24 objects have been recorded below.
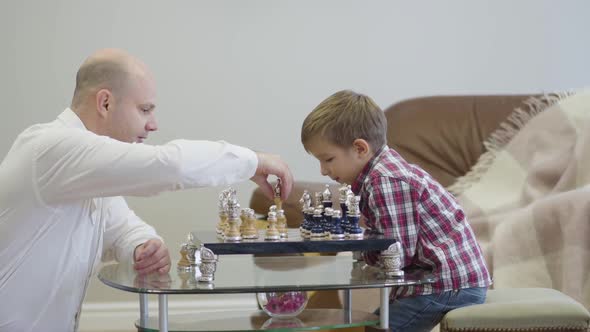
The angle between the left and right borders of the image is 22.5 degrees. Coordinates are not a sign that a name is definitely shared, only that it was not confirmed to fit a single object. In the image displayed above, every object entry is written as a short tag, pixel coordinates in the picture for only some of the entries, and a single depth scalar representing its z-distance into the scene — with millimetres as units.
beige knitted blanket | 4200
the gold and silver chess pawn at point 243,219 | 3165
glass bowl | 3125
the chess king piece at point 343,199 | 3238
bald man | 3107
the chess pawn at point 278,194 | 3267
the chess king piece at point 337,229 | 3164
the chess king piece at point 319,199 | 3289
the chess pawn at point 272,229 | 3160
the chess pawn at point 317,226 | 3189
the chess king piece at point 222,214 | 3195
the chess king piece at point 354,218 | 3185
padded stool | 3198
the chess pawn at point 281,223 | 3213
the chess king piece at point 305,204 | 3263
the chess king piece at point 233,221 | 3114
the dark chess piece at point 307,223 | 3223
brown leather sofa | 4847
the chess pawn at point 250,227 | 3160
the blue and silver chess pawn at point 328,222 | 3187
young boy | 3291
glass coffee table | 2971
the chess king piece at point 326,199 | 3263
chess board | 3064
